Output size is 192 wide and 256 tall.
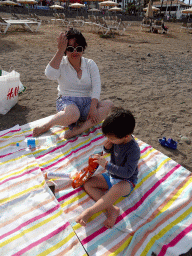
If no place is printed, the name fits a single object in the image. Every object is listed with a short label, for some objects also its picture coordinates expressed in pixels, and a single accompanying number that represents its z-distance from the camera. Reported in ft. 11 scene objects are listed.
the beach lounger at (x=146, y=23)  58.28
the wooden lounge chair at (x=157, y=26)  52.46
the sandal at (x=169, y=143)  8.46
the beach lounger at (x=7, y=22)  37.23
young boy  4.95
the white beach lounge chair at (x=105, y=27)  43.06
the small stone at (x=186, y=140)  8.95
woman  8.20
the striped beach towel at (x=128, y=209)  4.83
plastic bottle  7.92
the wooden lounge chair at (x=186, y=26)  61.28
